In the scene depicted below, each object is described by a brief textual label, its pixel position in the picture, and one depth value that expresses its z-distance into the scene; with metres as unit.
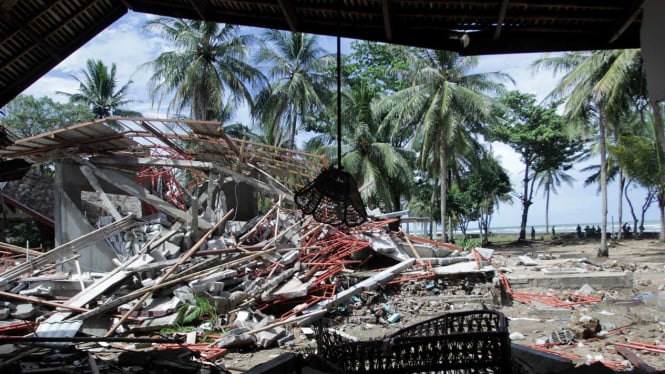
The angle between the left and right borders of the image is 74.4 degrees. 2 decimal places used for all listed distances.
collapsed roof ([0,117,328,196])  9.43
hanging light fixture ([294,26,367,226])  3.84
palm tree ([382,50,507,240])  21.50
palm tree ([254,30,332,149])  23.41
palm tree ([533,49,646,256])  18.05
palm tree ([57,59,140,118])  28.16
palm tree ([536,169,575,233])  37.32
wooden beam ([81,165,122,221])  10.45
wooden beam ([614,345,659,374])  5.21
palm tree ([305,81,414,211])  22.45
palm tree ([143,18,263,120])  21.45
